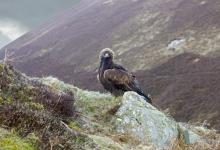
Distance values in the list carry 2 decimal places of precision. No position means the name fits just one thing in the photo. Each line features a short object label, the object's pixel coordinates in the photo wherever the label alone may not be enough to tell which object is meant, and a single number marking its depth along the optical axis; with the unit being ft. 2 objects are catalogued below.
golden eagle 50.70
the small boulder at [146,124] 39.27
